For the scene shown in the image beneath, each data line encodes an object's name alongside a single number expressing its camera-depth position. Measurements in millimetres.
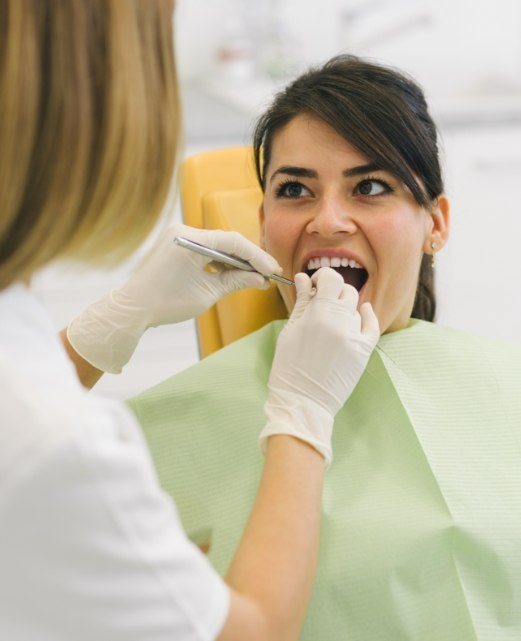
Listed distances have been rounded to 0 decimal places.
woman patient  1282
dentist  809
